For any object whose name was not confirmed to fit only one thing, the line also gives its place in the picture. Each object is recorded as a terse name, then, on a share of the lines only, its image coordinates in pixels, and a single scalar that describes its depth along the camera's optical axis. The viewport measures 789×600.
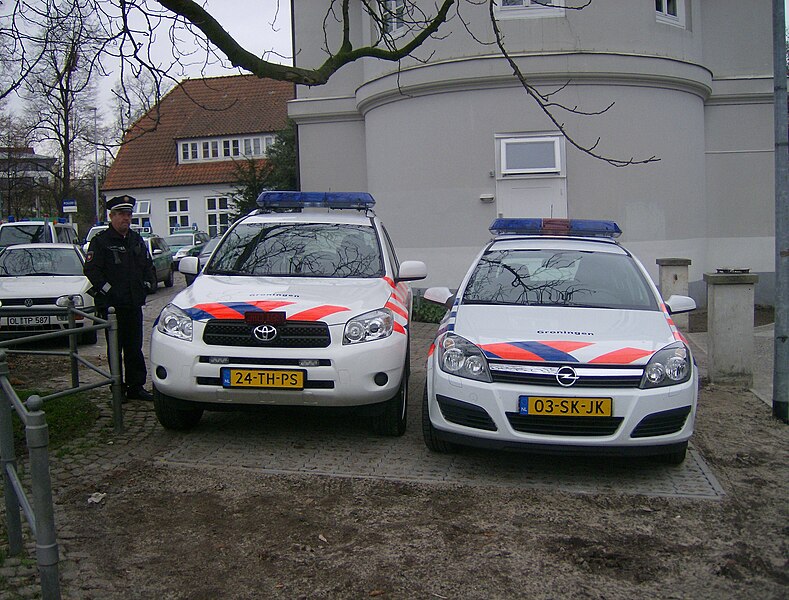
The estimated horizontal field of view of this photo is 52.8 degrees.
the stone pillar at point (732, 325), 8.86
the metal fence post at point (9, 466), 3.95
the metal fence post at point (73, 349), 7.03
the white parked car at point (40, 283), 11.30
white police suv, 5.94
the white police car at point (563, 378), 5.32
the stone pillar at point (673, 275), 13.16
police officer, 7.63
